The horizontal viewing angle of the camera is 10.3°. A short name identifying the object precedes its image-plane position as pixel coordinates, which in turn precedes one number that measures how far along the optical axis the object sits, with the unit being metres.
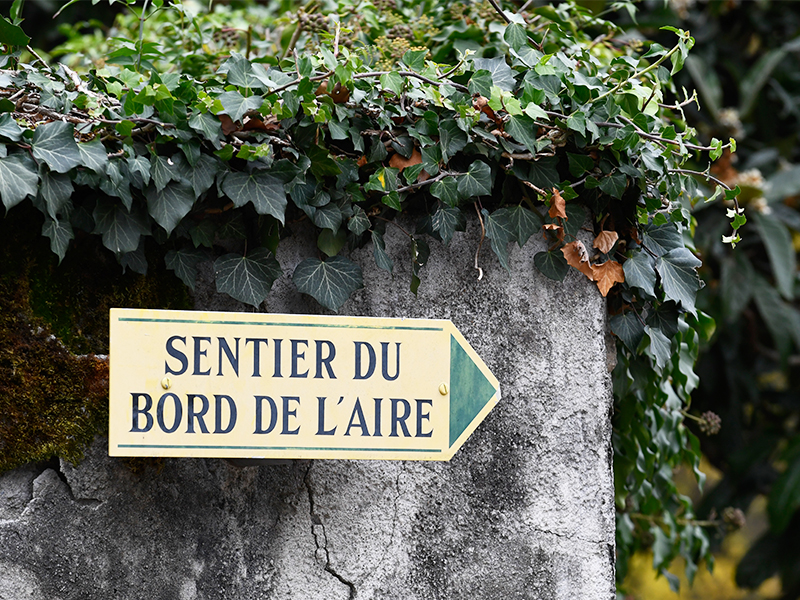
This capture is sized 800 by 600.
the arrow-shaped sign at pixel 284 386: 4.54
